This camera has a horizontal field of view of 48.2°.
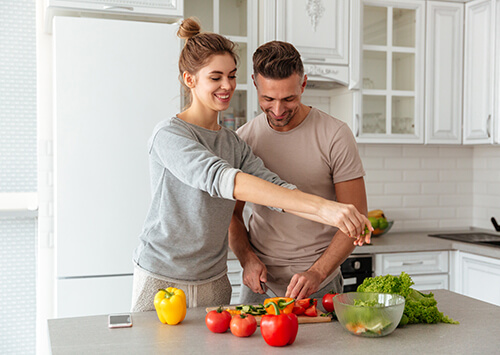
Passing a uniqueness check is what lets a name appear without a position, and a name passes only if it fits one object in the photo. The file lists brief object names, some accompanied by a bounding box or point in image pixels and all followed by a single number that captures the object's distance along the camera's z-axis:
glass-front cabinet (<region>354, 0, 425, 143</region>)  3.62
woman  1.82
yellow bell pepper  1.66
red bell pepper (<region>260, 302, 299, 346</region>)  1.47
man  2.02
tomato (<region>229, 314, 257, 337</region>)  1.56
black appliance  3.26
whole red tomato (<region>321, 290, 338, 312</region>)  1.79
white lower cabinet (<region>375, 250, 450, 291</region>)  3.38
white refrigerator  2.78
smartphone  1.67
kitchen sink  3.63
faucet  3.74
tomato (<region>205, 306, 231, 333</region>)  1.59
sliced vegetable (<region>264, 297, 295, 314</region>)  1.64
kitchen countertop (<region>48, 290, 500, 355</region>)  1.48
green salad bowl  1.56
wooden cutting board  1.73
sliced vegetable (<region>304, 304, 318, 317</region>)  1.76
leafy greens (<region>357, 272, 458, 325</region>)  1.70
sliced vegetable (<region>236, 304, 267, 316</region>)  1.70
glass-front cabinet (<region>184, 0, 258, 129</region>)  3.31
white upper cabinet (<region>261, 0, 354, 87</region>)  3.35
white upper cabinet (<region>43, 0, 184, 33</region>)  2.82
